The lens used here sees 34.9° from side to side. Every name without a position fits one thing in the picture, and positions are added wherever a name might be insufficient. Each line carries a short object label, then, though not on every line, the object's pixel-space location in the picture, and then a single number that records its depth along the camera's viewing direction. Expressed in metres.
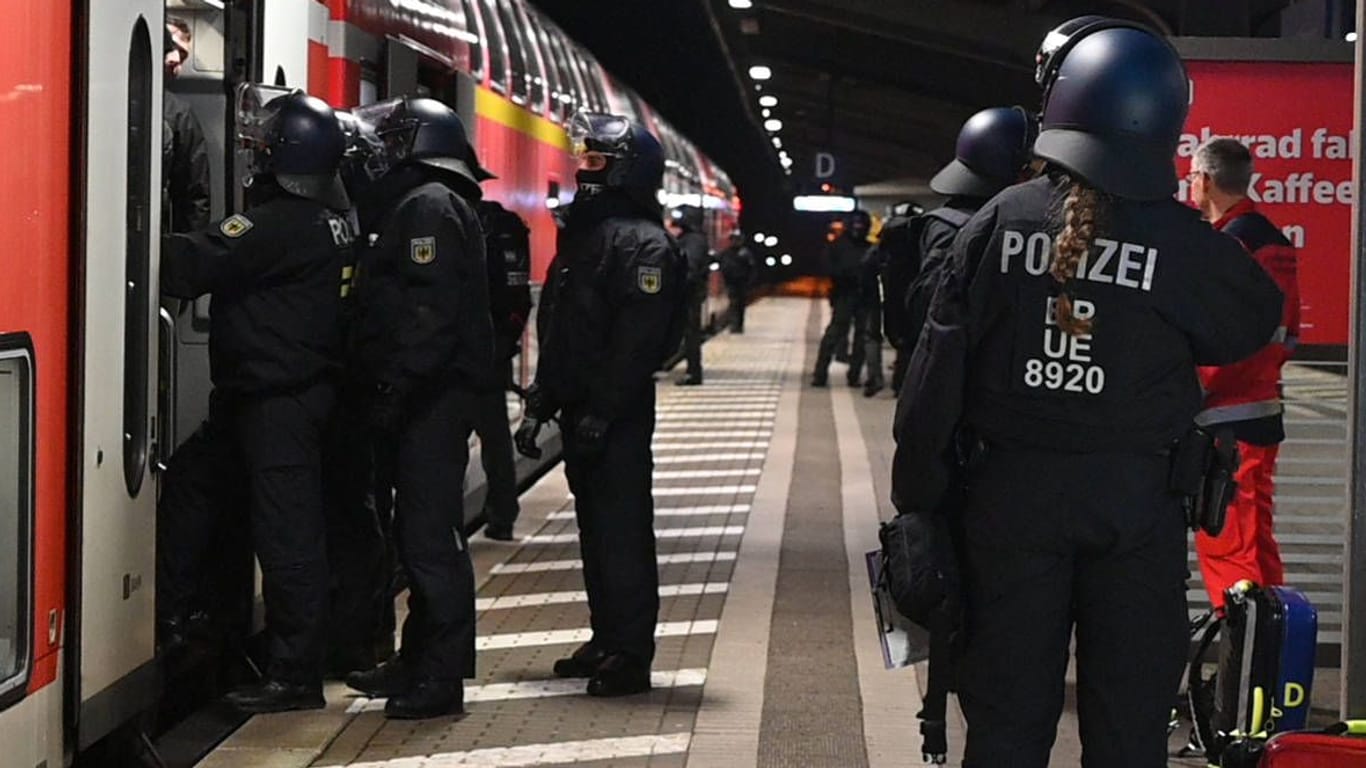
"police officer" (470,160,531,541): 8.05
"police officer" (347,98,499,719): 6.86
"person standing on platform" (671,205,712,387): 23.11
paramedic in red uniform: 7.02
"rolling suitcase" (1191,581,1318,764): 5.82
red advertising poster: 7.95
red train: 4.82
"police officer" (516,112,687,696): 7.30
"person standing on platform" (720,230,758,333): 33.78
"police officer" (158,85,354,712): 6.69
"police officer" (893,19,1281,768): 4.53
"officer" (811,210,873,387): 22.08
